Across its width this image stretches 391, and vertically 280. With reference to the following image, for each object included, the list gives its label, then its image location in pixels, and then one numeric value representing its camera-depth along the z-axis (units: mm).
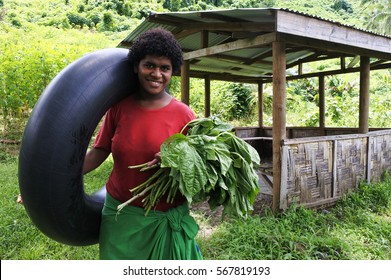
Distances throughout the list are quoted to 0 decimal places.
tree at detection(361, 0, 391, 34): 25531
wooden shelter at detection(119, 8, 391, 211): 4207
